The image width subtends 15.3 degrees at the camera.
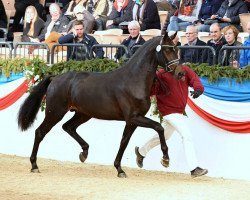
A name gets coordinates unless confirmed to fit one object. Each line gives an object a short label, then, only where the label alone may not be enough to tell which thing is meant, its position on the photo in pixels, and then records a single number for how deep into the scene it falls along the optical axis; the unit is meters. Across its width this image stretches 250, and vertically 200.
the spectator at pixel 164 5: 19.94
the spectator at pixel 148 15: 18.70
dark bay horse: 13.13
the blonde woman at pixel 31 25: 20.69
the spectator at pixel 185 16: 18.86
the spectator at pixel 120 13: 19.62
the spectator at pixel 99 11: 19.95
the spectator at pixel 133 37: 16.11
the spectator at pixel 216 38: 15.26
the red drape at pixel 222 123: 13.81
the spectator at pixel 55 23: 20.02
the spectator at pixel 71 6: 21.20
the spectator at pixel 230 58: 14.29
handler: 13.07
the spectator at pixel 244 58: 14.13
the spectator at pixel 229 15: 17.67
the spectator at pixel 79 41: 16.20
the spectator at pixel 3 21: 22.17
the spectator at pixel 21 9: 22.36
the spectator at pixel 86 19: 19.36
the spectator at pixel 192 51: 14.81
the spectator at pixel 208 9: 18.56
